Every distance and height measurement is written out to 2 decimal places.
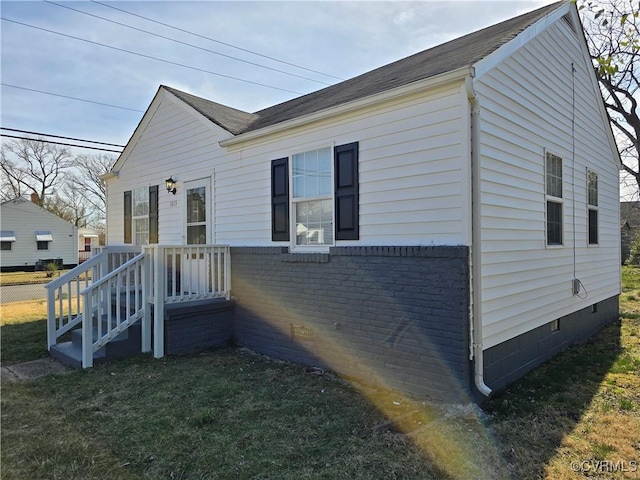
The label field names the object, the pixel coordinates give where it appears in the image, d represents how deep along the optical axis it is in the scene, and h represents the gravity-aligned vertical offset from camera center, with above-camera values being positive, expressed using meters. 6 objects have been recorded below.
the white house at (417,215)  4.25 +0.32
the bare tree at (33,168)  34.89 +6.33
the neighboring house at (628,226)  24.98 +0.77
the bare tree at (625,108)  12.91 +5.28
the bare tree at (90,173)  38.34 +6.14
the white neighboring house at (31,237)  25.69 +0.11
